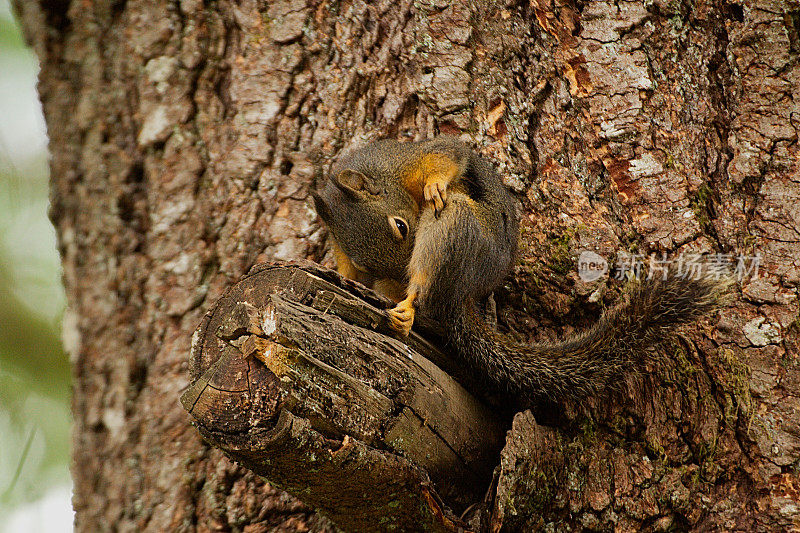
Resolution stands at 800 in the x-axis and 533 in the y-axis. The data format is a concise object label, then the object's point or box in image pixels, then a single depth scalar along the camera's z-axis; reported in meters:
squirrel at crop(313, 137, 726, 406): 4.15
